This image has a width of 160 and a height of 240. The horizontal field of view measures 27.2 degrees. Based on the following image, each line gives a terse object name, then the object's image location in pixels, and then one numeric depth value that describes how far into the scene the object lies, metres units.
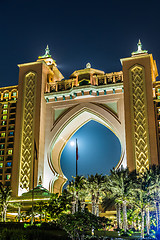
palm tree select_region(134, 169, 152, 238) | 36.97
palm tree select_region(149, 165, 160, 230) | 38.84
